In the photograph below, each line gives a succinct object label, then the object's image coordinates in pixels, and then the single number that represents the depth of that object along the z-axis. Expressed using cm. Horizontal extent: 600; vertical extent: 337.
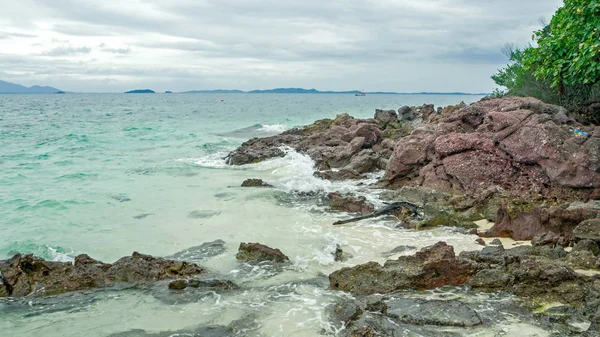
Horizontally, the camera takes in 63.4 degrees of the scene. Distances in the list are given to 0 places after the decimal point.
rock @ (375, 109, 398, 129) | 2938
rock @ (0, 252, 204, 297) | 791
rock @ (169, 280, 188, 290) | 796
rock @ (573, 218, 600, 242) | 822
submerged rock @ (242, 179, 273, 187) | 1720
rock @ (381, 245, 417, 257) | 957
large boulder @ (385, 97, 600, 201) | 1173
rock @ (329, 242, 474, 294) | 759
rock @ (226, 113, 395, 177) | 1910
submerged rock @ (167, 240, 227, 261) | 999
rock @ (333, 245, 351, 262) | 940
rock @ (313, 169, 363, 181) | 1770
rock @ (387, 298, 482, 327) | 636
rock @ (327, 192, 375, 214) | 1292
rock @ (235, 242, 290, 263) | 935
